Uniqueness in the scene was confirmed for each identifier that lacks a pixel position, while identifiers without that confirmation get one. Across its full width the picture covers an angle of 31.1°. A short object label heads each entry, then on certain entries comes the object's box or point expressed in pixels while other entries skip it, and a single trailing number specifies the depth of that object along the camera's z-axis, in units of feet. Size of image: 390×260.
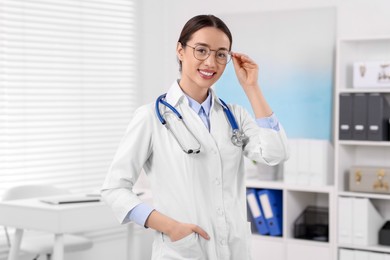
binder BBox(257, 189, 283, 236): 14.96
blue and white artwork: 15.26
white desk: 11.32
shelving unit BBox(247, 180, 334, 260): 14.46
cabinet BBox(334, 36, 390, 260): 14.06
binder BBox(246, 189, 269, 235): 15.05
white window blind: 14.28
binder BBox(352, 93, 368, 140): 13.93
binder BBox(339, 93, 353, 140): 14.07
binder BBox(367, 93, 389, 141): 13.76
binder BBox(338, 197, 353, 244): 14.11
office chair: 12.75
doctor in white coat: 6.27
